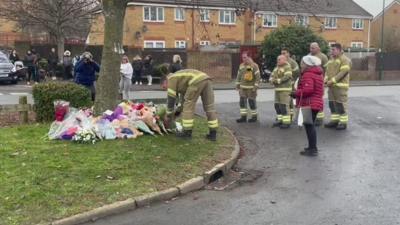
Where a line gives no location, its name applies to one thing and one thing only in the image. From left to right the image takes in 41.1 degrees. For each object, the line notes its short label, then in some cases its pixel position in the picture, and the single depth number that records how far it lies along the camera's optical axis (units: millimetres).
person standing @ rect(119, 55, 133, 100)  17734
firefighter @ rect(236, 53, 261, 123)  12938
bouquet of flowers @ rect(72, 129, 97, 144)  8766
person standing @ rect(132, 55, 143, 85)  28344
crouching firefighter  9438
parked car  26281
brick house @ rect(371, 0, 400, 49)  59219
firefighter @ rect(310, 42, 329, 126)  12169
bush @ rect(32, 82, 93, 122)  11008
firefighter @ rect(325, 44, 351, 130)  12195
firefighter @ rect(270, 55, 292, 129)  12492
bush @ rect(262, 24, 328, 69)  32812
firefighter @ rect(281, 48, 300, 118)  13280
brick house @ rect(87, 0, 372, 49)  42156
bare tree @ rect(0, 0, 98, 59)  29391
